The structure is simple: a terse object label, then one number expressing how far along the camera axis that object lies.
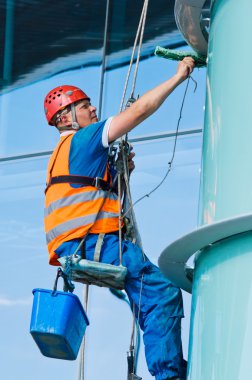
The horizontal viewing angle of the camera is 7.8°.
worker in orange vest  9.02
